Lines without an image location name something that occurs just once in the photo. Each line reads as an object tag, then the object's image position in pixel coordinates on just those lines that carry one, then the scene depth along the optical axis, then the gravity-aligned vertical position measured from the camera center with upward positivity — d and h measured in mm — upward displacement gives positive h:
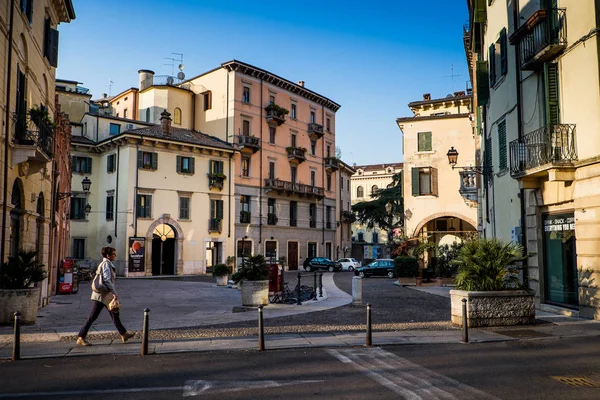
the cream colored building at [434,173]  33562 +4469
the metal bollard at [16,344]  8641 -1596
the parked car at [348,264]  49234 -1829
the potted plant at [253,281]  15836 -1076
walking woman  9852 -1031
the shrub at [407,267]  27459 -1177
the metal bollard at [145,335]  8898 -1516
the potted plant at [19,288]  12047 -991
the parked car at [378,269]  37500 -1750
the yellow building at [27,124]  12867 +3179
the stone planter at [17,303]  12023 -1327
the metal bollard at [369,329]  9852 -1568
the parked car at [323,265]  47500 -1845
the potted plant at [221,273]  27016 -1444
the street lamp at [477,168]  21059 +3210
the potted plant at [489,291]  11969 -1051
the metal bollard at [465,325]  10078 -1530
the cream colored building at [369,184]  78875 +8809
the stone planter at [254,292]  15812 -1407
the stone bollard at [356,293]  16938 -1541
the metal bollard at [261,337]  9406 -1648
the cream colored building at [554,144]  13164 +2633
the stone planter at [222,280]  27281 -1808
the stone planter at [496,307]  11945 -1422
